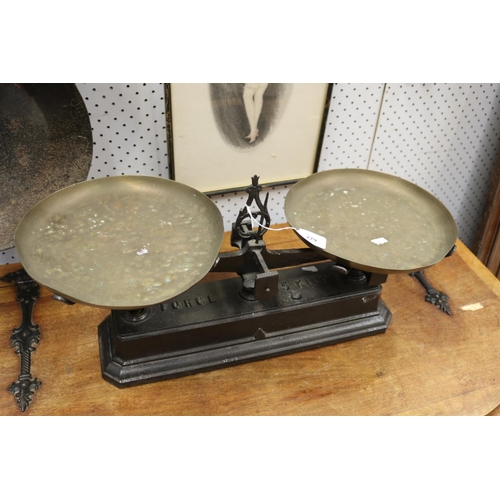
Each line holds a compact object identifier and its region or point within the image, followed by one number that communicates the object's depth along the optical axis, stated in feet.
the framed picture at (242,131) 5.41
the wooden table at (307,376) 4.45
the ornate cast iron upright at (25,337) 4.39
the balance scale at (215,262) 4.17
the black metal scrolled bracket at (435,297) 5.52
